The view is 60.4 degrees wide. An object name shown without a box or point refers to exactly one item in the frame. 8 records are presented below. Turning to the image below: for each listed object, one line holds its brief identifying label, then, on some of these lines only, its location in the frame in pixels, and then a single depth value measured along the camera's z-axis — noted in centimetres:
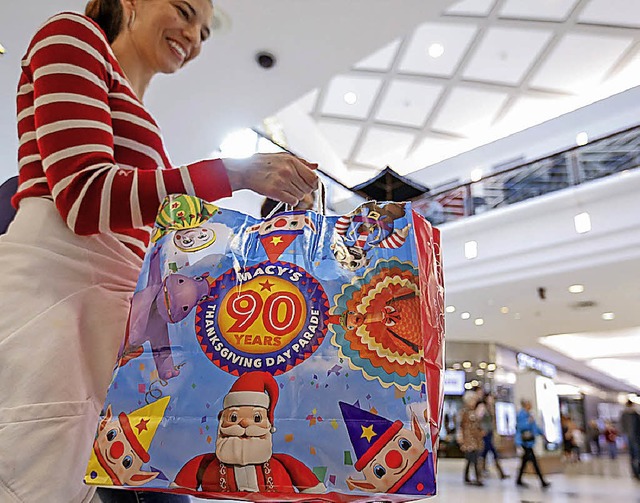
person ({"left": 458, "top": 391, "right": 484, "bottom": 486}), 936
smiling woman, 66
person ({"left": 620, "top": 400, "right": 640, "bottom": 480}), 1078
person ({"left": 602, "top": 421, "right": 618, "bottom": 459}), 1977
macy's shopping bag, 55
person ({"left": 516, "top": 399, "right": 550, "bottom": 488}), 906
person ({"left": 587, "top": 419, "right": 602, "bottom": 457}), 2244
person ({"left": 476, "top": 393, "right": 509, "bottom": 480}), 1056
